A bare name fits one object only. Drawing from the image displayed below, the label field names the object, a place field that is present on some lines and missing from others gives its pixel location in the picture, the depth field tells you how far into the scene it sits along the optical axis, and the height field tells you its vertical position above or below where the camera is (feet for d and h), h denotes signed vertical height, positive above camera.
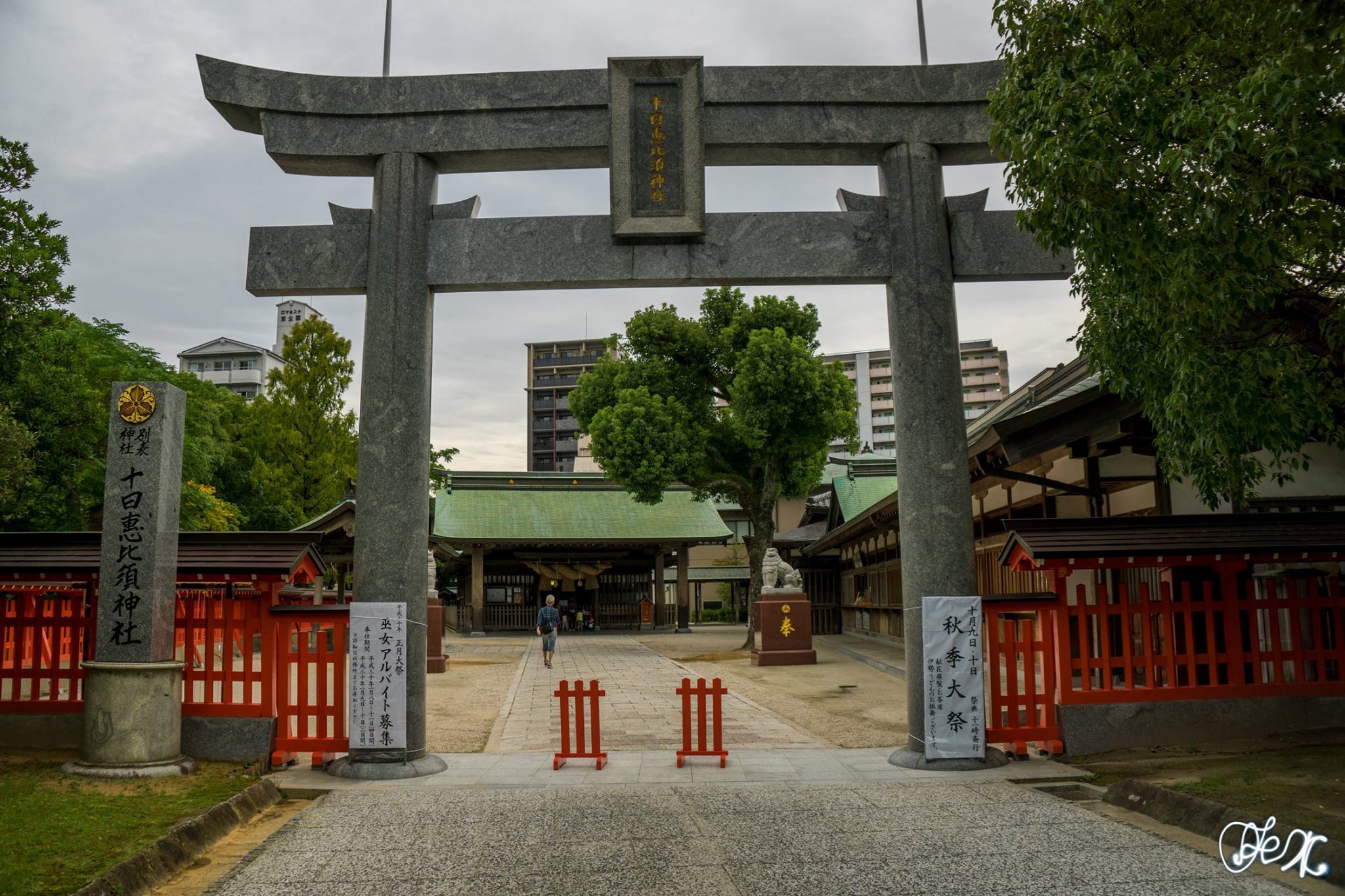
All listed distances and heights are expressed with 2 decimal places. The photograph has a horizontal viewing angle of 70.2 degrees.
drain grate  26.45 -6.42
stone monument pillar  27.86 -0.86
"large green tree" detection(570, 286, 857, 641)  81.56 +14.12
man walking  70.18 -4.03
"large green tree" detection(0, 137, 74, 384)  50.65 +17.69
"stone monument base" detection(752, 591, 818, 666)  70.59 -4.83
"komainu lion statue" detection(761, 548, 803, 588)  71.56 -0.45
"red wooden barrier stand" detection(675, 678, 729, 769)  31.27 -5.00
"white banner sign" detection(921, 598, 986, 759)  29.96 -3.59
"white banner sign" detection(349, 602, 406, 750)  29.96 -3.41
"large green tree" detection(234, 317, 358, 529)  108.06 +15.44
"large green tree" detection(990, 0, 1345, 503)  18.80 +8.22
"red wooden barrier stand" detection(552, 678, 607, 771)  31.14 -5.05
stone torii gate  31.73 +12.26
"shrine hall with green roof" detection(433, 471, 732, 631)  114.01 +2.80
